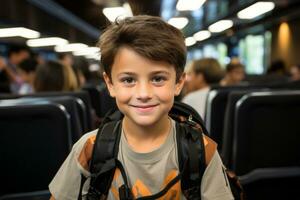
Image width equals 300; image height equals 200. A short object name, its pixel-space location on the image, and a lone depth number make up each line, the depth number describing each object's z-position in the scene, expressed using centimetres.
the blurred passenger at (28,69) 403
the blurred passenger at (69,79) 318
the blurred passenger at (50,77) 311
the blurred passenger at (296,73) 692
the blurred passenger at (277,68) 830
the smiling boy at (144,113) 116
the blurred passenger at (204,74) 369
